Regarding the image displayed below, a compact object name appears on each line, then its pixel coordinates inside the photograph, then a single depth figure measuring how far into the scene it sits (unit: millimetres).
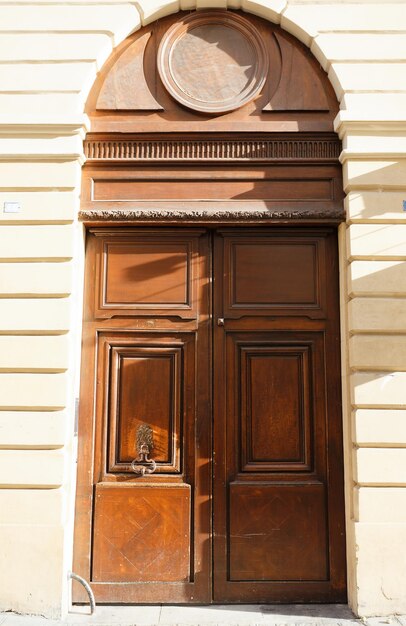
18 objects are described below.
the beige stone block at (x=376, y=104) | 5570
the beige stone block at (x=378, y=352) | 5262
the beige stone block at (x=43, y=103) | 5648
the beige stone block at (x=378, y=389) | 5223
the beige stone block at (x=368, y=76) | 5637
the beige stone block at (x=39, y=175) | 5562
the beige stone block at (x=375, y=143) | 5520
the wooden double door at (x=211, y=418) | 5340
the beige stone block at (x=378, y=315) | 5301
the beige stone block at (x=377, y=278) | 5348
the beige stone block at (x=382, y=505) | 5090
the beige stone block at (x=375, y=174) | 5504
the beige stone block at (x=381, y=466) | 5133
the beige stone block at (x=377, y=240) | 5410
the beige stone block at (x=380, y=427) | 5180
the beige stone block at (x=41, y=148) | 5562
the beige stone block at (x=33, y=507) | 5141
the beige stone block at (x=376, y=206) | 5461
